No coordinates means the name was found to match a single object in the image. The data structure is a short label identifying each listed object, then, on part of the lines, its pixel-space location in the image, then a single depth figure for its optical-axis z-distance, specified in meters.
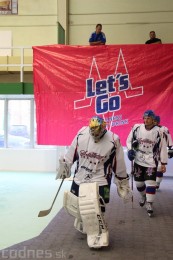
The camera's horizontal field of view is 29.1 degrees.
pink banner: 7.39
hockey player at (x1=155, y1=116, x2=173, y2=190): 6.48
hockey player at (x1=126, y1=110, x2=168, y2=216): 4.79
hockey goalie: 3.31
